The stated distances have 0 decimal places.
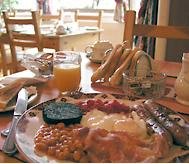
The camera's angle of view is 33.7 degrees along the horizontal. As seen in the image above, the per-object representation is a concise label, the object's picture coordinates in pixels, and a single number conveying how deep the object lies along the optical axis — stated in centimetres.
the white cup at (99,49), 143
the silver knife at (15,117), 64
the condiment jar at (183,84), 93
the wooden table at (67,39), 291
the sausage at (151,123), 62
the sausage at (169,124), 63
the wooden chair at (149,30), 146
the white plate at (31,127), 58
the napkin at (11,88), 89
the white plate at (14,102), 85
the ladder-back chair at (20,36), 271
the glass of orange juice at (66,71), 105
